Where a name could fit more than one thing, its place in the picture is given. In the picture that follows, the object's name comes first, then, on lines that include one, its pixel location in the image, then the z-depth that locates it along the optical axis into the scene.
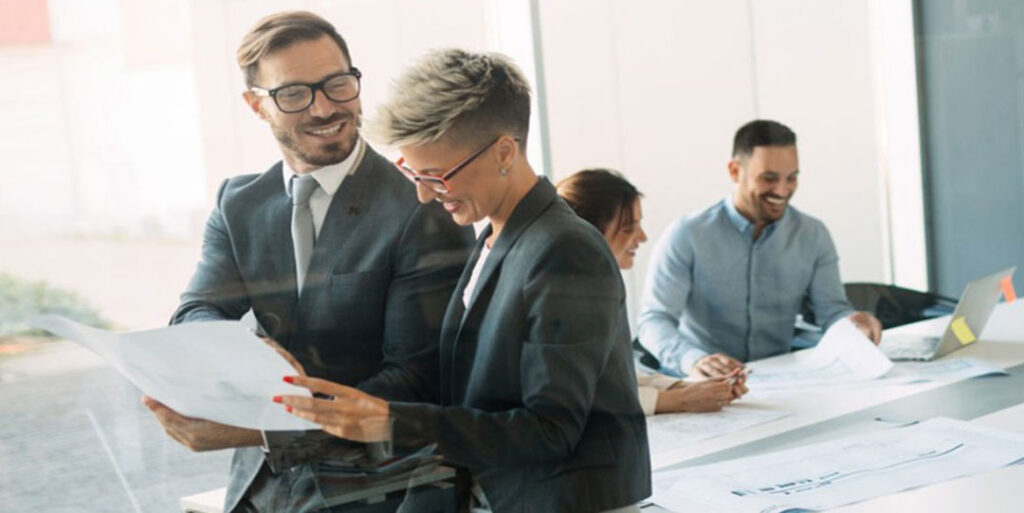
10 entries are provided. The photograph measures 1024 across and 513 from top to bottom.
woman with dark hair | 1.66
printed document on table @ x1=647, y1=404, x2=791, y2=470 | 1.84
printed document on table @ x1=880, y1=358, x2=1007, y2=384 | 2.25
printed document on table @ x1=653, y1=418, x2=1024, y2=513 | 1.61
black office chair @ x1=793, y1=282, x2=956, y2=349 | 3.12
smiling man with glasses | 1.32
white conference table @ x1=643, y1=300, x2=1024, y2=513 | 1.58
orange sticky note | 3.01
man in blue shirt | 2.68
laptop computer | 2.48
